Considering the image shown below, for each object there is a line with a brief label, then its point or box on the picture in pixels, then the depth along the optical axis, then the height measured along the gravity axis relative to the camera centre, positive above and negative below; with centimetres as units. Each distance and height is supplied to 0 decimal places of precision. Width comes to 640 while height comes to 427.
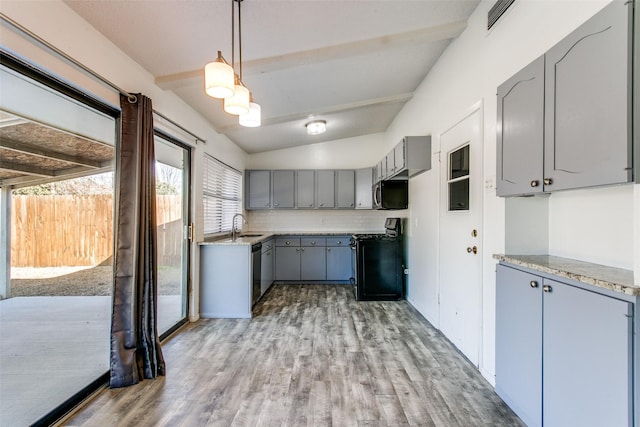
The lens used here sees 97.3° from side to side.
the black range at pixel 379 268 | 418 -81
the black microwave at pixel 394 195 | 432 +30
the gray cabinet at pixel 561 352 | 110 -66
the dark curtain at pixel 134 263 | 207 -38
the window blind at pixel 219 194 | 387 +30
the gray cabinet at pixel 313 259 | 523 -84
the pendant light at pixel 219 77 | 142 +69
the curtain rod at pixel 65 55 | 136 +91
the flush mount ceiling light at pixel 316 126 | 440 +138
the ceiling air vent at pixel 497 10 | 190 +143
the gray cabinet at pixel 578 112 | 108 +48
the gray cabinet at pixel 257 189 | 554 +48
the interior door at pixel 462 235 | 229 -19
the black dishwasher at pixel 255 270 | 362 -77
